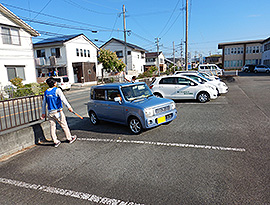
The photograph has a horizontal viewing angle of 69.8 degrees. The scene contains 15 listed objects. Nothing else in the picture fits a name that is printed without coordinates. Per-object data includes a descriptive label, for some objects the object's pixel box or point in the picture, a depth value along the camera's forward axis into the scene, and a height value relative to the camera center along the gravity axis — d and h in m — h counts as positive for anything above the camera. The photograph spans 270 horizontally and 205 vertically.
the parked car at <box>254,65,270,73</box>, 35.50 +0.02
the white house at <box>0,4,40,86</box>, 18.97 +2.96
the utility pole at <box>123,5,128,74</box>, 29.58 +8.19
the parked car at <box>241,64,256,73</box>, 40.24 +0.28
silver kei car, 5.60 -1.02
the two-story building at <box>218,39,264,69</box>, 49.44 +4.26
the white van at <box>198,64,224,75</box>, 27.43 +0.24
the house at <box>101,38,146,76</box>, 44.01 +5.19
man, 5.19 -0.75
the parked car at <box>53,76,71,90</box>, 22.45 -0.80
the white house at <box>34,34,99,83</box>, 29.70 +2.68
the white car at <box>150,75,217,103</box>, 10.53 -0.96
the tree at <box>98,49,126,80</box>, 35.25 +2.58
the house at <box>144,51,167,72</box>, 57.66 +3.89
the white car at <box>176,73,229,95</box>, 12.36 -0.93
